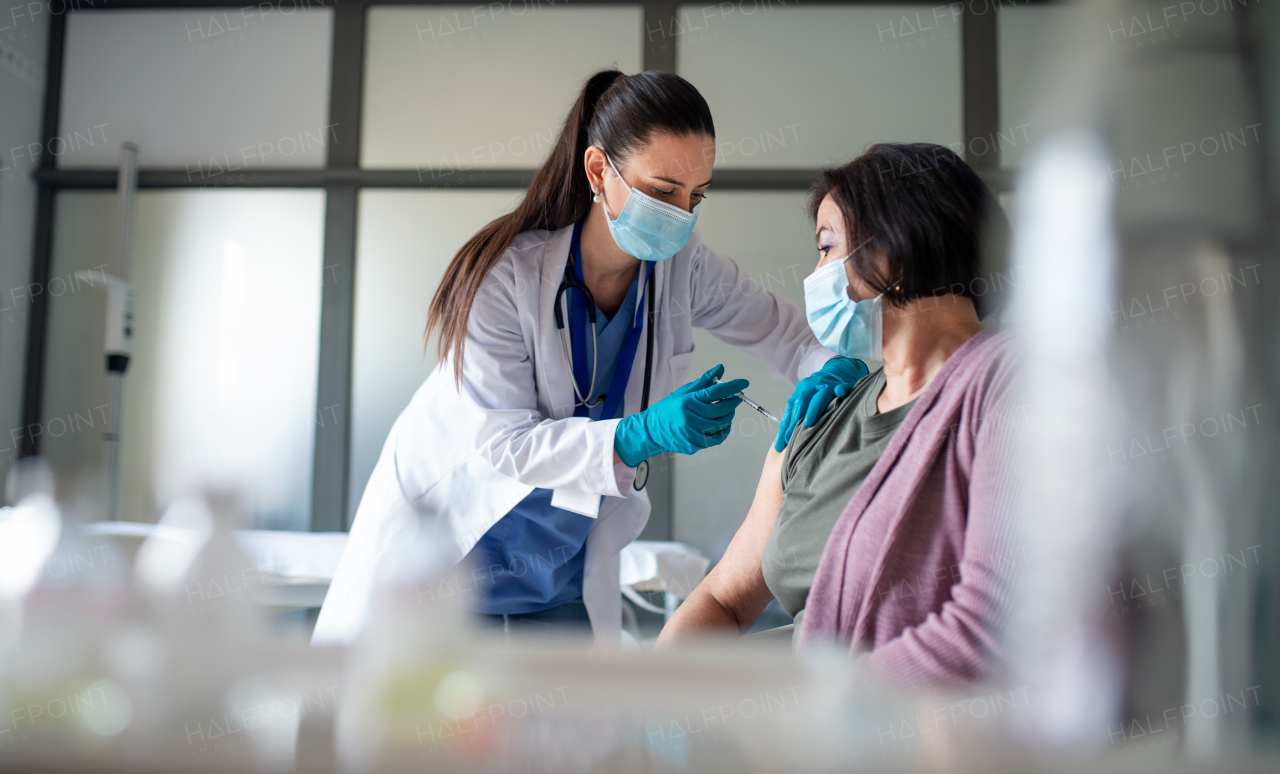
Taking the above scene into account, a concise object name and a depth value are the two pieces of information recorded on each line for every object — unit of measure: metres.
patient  0.81
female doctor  1.26
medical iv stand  3.01
